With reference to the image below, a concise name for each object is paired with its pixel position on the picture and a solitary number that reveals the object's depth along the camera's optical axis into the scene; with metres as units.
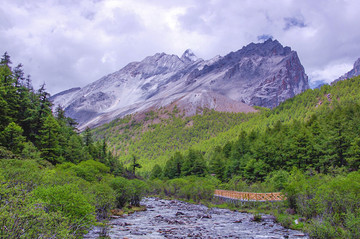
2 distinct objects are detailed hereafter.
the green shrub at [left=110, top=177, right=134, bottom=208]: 39.94
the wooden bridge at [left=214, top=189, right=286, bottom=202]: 39.44
